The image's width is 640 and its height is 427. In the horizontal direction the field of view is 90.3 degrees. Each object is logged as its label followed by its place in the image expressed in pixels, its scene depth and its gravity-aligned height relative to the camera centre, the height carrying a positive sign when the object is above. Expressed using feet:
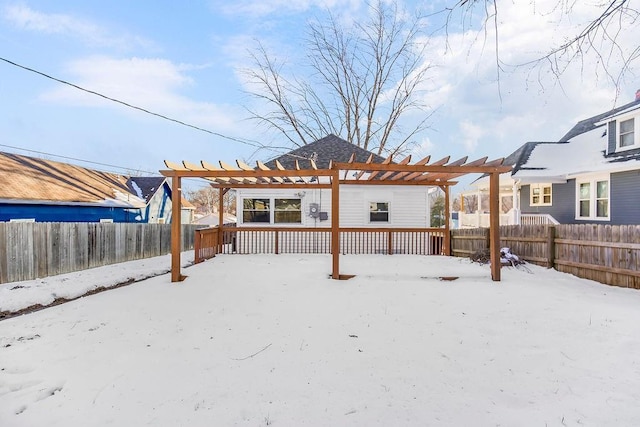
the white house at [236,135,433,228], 40.83 +0.92
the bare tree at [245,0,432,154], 72.18 +29.70
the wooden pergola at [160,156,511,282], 21.95 +3.05
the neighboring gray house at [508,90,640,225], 34.12 +4.76
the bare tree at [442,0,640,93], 9.33 +5.53
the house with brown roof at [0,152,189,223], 39.88 +3.04
